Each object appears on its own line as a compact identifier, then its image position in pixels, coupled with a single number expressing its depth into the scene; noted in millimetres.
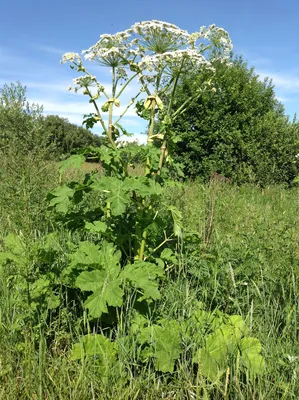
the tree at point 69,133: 33875
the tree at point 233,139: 11516
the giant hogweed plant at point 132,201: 2201
